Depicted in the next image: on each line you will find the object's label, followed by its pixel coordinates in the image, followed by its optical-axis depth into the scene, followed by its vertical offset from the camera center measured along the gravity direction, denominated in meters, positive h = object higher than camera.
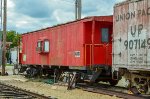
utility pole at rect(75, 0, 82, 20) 29.84 +4.49
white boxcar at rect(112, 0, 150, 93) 13.86 +0.92
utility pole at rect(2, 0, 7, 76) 32.34 +2.42
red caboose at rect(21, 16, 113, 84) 19.00 +1.06
